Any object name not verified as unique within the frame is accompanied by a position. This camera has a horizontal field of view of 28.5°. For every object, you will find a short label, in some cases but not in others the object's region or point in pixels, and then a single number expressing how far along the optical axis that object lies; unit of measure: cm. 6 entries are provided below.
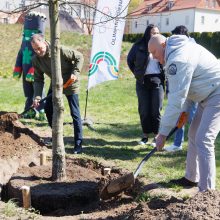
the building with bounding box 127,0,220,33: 5697
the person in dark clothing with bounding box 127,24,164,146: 674
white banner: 887
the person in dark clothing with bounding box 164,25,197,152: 683
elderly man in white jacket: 405
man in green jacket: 606
